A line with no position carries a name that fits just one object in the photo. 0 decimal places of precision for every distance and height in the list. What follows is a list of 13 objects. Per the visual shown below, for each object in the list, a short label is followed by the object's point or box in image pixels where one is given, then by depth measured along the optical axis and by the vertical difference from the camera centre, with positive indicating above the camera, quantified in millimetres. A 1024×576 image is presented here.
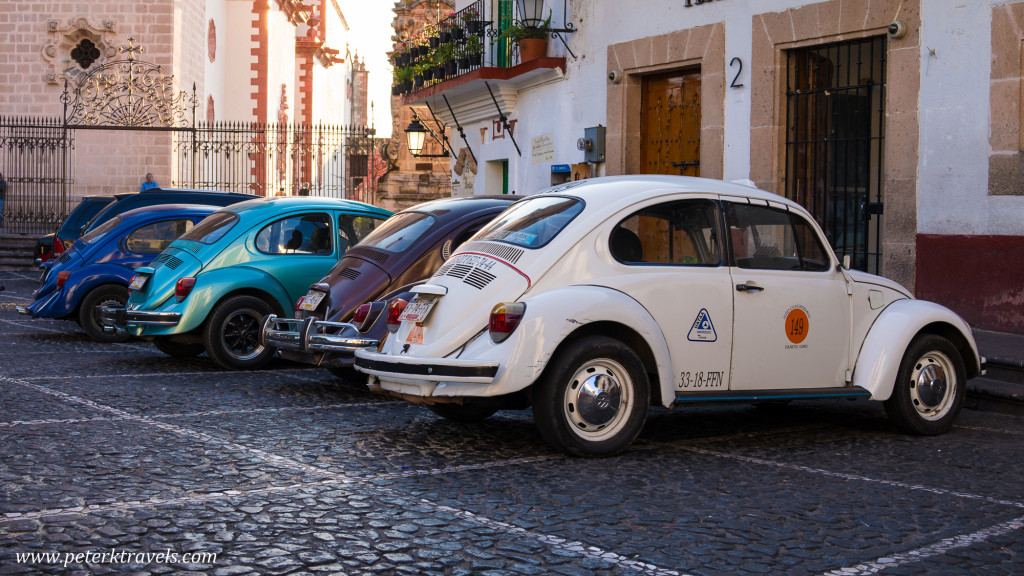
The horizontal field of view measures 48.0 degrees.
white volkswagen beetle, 6234 -369
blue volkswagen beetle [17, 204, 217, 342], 12609 -122
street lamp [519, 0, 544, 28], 17406 +3739
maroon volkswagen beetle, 8289 -195
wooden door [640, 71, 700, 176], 15328 +1848
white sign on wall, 17875 +1737
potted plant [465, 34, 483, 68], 19406 +3522
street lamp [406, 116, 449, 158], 26359 +2812
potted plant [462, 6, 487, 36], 19531 +3986
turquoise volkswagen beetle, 10289 -181
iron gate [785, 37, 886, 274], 12656 +1362
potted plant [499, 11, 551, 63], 17594 +3394
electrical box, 16391 +1641
